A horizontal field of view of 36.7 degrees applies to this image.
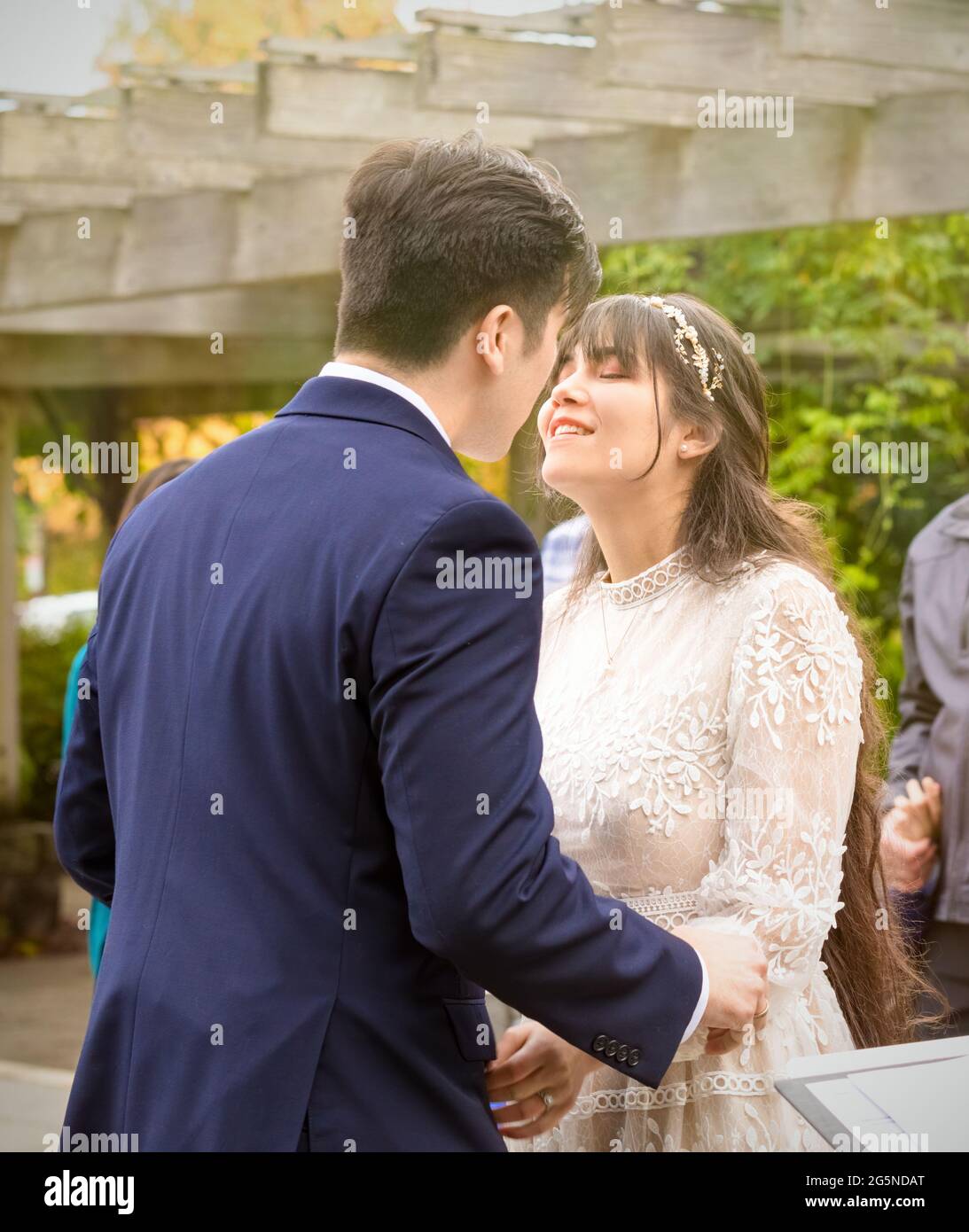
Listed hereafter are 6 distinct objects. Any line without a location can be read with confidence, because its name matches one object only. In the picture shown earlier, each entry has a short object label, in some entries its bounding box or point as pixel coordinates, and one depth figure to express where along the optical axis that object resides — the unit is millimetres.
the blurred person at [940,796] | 3084
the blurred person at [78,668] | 3557
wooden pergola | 3996
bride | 2023
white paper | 1391
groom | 1459
